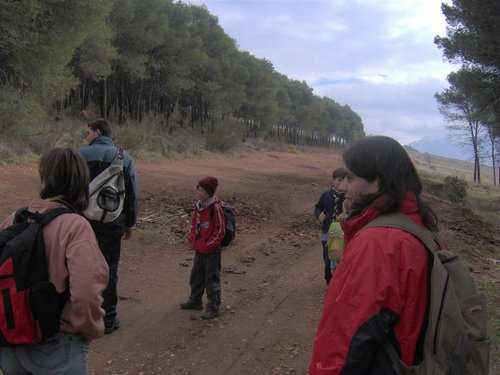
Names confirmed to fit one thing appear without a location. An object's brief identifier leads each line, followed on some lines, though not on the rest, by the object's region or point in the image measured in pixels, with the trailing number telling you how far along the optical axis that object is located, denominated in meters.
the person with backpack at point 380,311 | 1.55
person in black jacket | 5.48
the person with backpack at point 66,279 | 2.05
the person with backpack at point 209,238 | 4.89
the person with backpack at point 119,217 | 4.22
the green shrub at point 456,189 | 18.66
